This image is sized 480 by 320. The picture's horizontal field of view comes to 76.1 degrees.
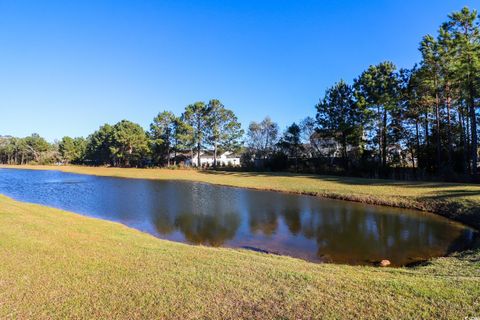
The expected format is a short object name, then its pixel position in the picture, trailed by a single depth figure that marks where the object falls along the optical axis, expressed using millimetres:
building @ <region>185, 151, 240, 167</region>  75556
